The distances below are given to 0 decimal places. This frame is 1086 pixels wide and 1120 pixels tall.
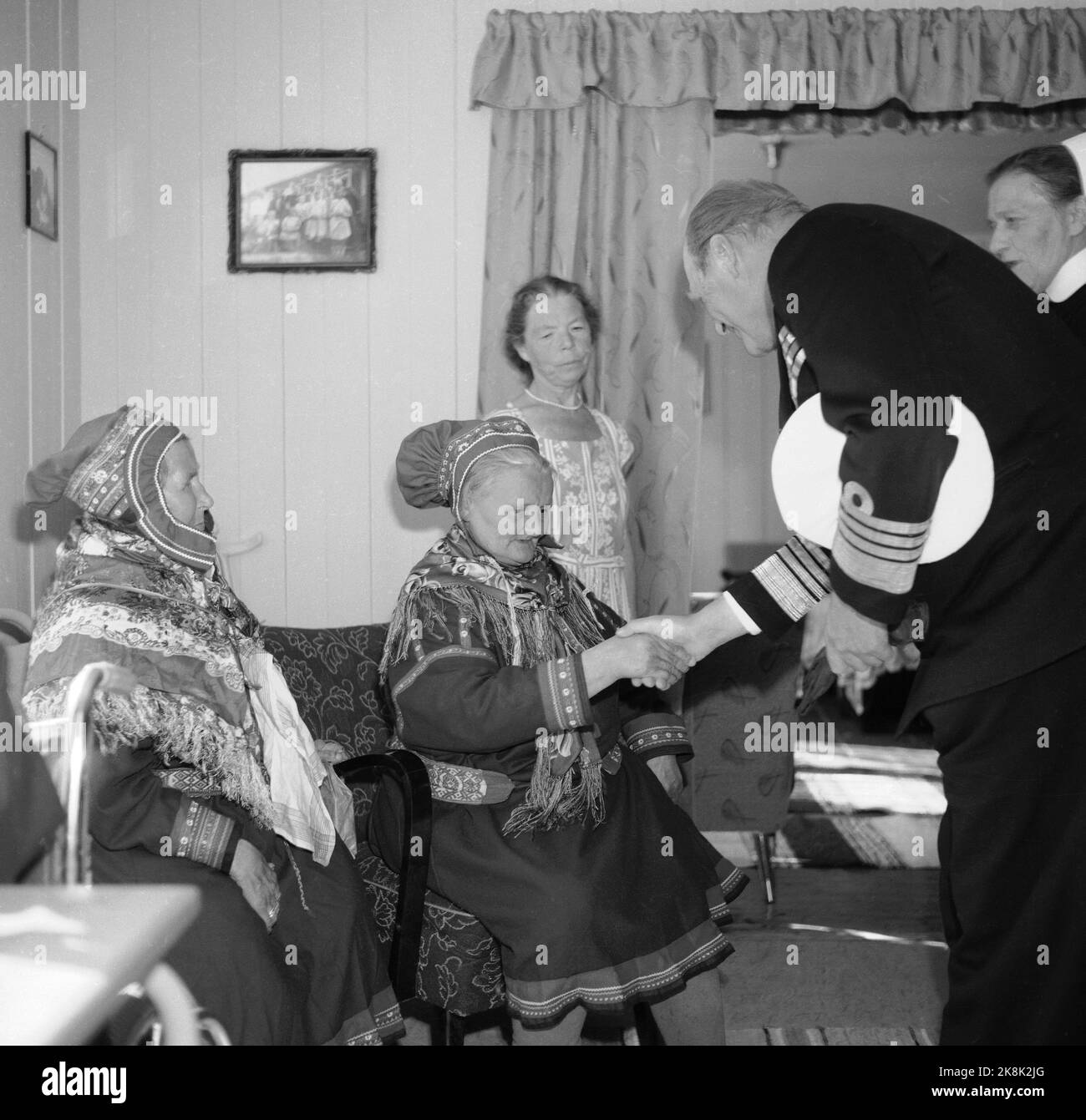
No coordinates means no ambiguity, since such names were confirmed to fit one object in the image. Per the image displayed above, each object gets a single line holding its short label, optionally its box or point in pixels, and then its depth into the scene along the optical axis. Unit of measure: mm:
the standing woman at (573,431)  3369
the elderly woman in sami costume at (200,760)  1828
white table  1000
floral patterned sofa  2145
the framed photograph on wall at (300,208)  3879
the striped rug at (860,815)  4113
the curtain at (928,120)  3883
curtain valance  3768
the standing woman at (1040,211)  1893
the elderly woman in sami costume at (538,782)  2029
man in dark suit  1449
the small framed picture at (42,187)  3270
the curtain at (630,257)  3832
